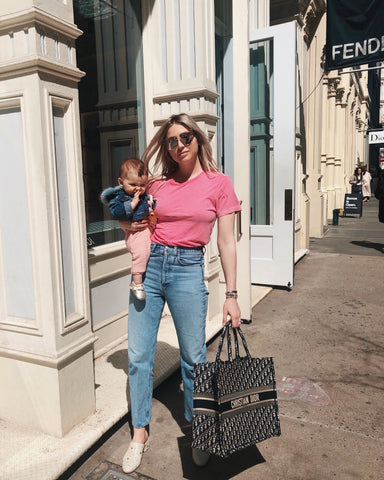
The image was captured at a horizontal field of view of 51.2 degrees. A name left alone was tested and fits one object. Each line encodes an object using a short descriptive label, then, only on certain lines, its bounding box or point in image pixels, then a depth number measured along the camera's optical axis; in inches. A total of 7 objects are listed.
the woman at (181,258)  90.0
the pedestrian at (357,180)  706.8
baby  93.2
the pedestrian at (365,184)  727.7
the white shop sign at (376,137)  553.9
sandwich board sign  608.6
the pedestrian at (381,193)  350.0
